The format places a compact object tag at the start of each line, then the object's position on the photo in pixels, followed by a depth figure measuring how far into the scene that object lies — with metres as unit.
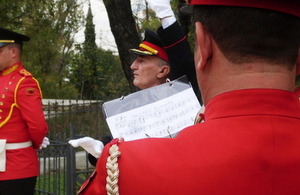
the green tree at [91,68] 19.20
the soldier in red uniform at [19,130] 4.43
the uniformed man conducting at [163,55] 2.67
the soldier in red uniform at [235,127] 1.06
